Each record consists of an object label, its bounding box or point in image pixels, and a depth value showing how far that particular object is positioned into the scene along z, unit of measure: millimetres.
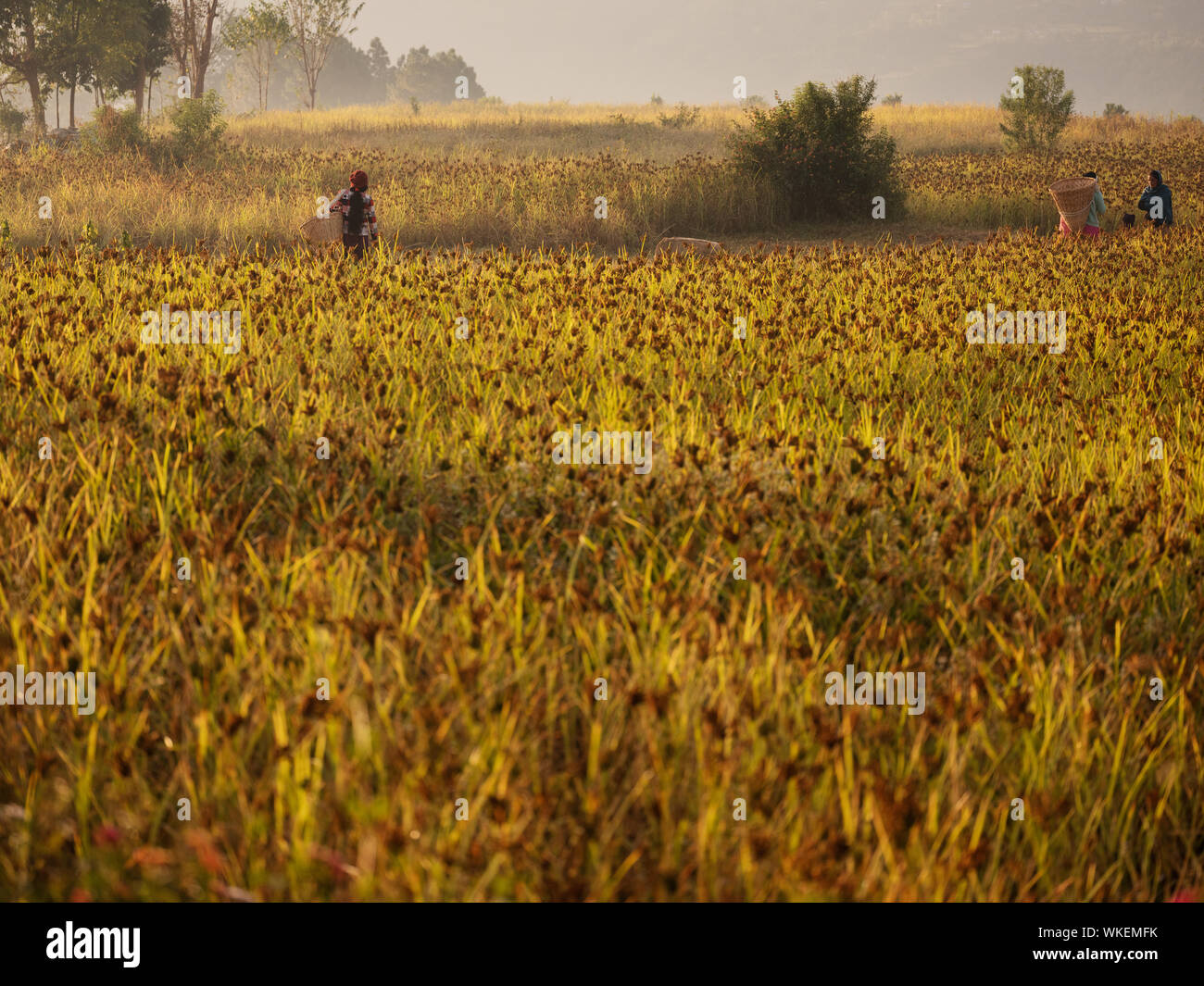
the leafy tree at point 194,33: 36656
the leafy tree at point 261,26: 48266
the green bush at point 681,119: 35031
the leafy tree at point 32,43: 35406
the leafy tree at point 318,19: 56125
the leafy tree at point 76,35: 35281
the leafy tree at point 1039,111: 28109
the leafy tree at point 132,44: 35875
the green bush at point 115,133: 22203
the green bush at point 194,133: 22703
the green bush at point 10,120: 43812
